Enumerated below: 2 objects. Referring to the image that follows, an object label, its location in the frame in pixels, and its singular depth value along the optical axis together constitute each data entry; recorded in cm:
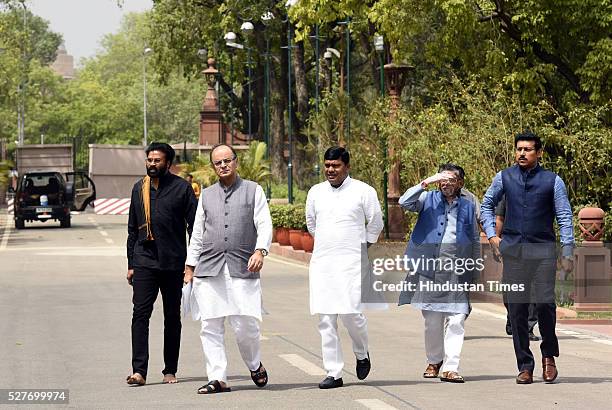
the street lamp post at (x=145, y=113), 12462
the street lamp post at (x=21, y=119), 11316
